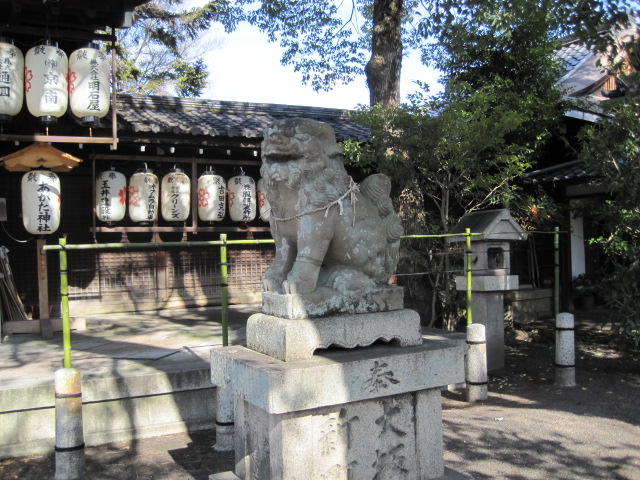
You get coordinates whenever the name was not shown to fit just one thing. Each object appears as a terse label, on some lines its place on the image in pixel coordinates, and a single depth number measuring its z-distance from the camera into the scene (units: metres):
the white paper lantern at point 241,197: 10.48
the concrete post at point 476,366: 6.64
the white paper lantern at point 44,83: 8.24
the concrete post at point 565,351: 7.11
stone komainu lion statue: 3.52
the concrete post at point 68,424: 4.54
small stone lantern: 7.99
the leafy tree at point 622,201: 7.29
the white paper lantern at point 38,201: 8.20
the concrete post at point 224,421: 5.06
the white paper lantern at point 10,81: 8.09
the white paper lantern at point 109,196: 9.48
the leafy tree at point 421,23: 6.95
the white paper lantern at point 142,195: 9.73
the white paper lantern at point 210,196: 10.21
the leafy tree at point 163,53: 20.48
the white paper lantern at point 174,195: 9.95
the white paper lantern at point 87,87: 8.48
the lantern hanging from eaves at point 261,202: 10.75
